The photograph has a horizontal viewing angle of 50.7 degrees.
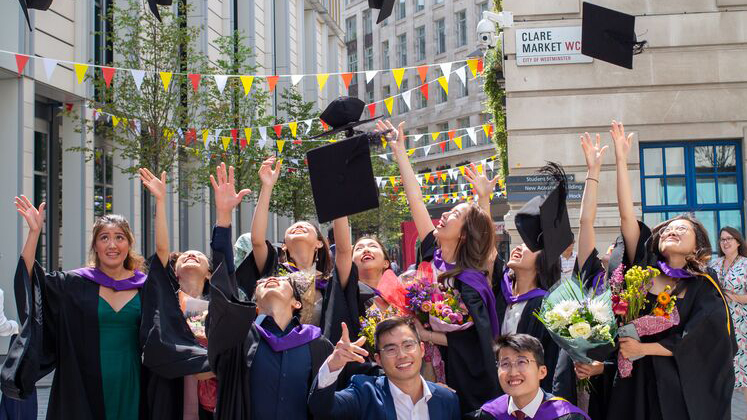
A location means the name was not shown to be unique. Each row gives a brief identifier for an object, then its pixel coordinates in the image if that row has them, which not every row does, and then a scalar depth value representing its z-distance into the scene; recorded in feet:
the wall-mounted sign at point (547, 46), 37.40
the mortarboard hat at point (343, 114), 15.83
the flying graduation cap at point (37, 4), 21.11
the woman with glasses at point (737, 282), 27.99
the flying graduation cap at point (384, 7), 23.00
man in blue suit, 13.48
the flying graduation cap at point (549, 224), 15.56
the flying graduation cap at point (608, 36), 24.73
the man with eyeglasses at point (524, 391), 13.25
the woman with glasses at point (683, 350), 14.71
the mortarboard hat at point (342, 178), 15.85
